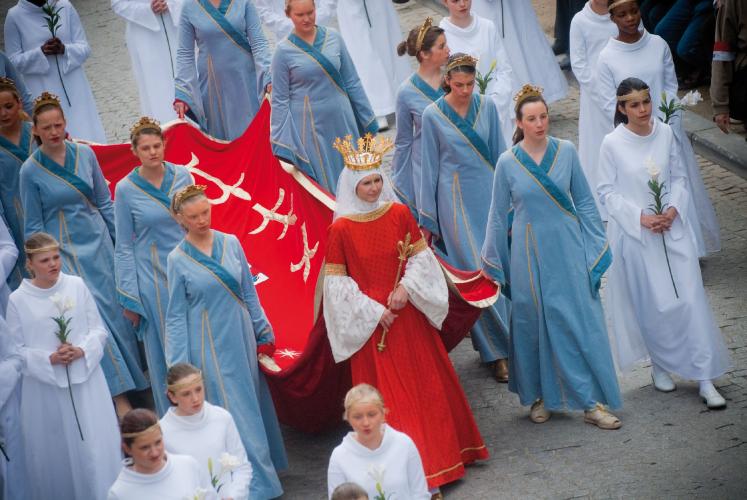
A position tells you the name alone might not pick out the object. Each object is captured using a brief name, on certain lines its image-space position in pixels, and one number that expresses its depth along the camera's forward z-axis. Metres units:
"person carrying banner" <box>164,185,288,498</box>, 15.96
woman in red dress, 15.66
